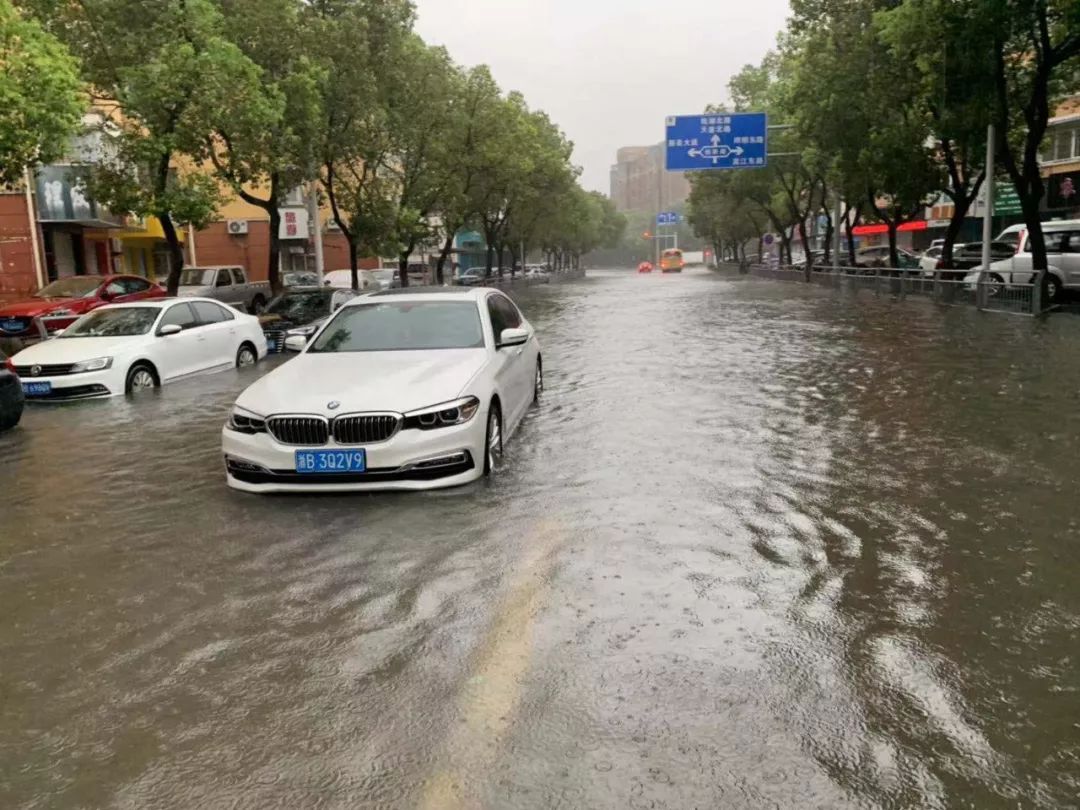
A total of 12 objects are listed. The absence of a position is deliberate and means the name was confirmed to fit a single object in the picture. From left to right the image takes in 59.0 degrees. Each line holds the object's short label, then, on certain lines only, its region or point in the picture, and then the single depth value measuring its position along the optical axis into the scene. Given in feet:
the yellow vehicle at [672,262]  327.88
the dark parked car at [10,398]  31.71
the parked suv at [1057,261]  75.46
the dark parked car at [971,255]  89.68
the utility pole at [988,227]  74.54
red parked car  61.05
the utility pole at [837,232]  136.05
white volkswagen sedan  38.86
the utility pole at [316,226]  93.30
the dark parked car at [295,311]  57.47
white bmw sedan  21.03
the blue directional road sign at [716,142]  113.19
